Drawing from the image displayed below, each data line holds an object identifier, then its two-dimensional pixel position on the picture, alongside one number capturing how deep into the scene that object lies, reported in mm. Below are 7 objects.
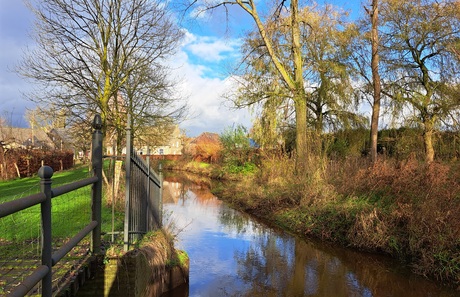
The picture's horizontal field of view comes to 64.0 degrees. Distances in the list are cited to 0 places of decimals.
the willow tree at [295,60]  15844
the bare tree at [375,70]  17609
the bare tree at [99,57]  11961
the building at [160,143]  18061
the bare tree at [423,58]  17047
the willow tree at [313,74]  18516
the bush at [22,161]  21880
